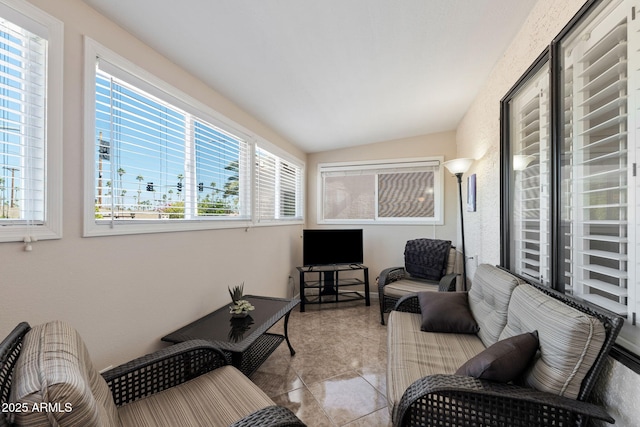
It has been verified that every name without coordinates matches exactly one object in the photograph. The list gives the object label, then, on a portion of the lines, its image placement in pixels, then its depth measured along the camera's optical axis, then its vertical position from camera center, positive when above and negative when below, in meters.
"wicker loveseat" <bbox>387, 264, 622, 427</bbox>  1.09 -0.73
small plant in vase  2.22 -0.74
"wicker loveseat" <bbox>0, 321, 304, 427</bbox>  0.73 -0.71
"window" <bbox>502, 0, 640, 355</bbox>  1.09 +0.24
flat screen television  4.06 -0.46
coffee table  1.79 -0.82
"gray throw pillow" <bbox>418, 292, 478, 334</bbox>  2.06 -0.76
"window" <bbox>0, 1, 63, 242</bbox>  1.23 +0.44
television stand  3.99 -1.07
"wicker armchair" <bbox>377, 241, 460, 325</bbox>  3.27 -0.88
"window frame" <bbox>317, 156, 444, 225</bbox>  4.28 +0.52
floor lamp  3.15 +0.54
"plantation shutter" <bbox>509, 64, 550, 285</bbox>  1.80 +0.26
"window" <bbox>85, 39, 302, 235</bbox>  1.60 +0.44
